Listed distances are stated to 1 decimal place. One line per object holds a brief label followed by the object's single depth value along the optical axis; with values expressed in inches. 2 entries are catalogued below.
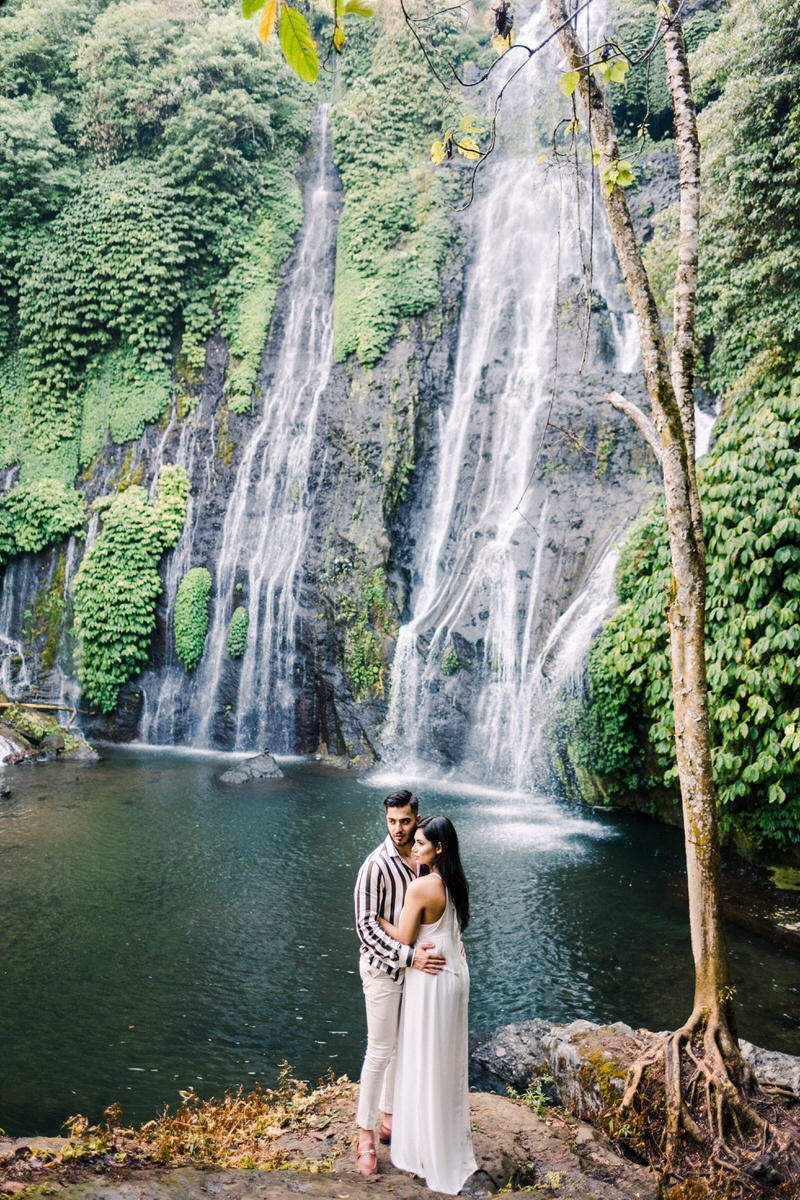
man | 128.3
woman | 124.0
